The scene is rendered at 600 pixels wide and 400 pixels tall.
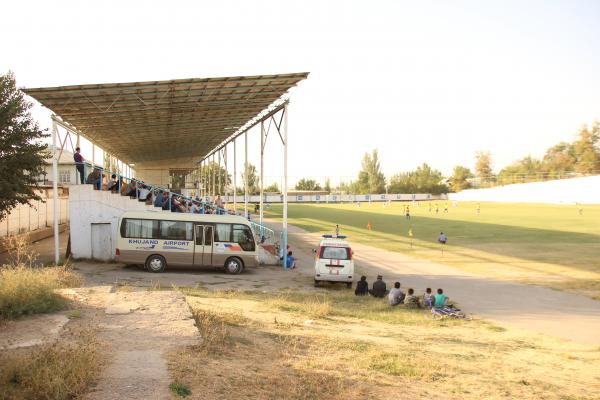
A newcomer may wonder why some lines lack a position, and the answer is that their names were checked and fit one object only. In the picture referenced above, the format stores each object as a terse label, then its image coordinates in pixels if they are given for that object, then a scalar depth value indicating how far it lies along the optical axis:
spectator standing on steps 22.47
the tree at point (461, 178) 146.75
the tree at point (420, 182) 143.38
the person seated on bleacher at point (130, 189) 24.45
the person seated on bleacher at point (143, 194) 25.28
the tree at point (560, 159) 143.38
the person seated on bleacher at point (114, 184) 23.97
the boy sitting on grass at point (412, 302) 15.30
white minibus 20.45
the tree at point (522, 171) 137.75
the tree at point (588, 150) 135.25
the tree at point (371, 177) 150.25
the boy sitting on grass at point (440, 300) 14.59
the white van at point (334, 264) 18.64
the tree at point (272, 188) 148.00
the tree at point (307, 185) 158.75
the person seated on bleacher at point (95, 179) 22.69
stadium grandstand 19.45
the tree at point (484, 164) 169.62
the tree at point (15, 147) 19.28
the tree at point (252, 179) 122.96
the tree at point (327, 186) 160.62
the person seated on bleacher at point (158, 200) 25.72
